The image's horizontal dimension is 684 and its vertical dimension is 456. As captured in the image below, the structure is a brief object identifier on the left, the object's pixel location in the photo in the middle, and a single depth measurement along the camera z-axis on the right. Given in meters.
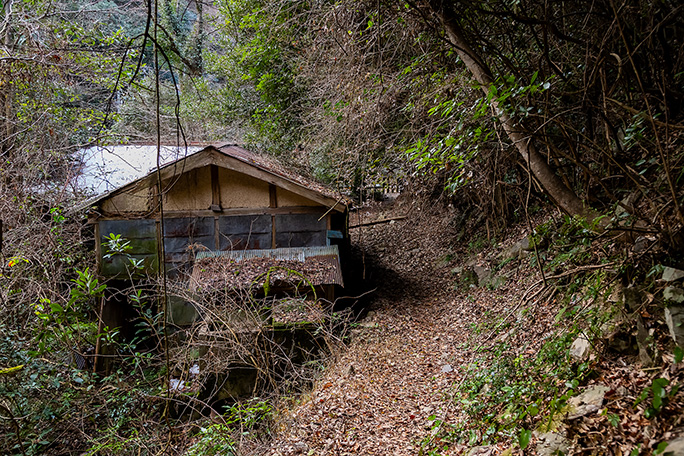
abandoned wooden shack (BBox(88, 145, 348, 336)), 8.59
